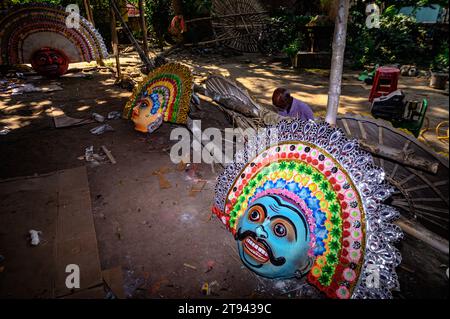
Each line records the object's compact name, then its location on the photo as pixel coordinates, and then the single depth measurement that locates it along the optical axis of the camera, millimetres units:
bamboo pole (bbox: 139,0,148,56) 7765
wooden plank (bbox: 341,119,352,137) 3076
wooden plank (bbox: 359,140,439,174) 2139
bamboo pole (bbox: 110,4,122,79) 8526
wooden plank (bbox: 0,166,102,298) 2676
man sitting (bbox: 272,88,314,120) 4242
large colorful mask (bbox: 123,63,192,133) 5113
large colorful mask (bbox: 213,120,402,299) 2057
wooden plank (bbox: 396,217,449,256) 1881
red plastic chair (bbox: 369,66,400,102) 6797
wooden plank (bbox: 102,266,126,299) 2615
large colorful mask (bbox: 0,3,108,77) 8773
